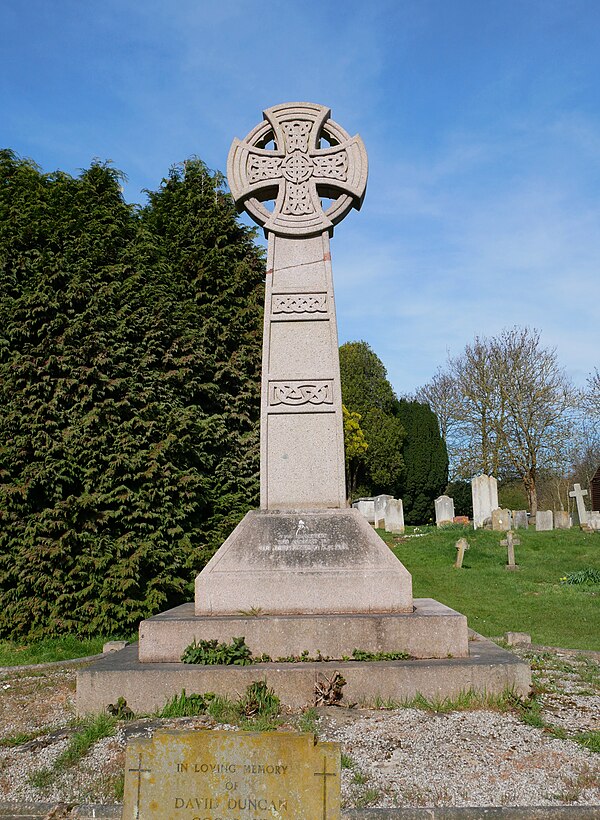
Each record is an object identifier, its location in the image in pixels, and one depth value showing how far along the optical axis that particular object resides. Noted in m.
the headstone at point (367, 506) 27.10
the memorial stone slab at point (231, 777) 1.93
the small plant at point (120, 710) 4.13
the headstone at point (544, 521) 21.64
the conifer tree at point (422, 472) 31.70
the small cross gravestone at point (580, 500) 21.47
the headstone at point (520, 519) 23.11
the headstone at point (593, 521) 19.60
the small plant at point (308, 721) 3.76
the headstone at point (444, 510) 24.16
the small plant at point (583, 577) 12.22
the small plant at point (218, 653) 4.44
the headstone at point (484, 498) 22.36
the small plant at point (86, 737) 3.53
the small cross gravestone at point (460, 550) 14.02
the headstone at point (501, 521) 19.23
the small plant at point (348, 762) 3.27
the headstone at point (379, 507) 24.14
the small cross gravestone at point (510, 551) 13.72
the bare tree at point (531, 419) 28.38
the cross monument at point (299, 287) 5.61
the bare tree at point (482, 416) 29.03
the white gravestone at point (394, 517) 21.17
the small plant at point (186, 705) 4.12
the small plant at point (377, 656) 4.51
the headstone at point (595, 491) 32.72
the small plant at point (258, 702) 4.03
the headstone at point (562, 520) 21.94
